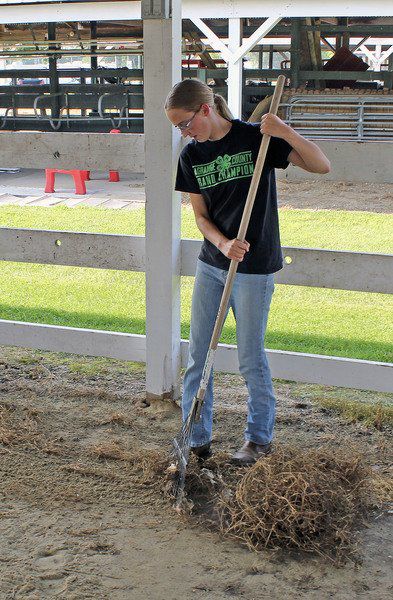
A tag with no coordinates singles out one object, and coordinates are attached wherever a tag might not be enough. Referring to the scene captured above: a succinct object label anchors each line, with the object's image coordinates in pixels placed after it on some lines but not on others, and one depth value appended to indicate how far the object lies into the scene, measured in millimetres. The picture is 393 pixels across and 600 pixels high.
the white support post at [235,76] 12922
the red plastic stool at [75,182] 11234
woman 3096
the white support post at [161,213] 3904
